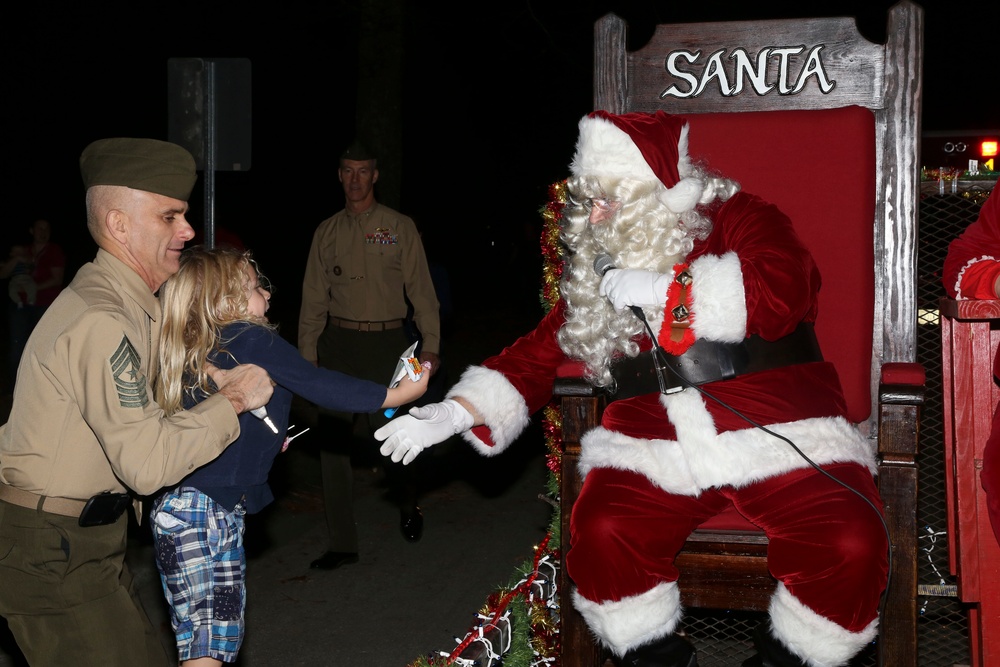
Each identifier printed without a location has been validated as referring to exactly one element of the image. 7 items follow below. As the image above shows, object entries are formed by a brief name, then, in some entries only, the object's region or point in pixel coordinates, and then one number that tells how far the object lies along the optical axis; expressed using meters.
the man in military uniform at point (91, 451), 2.64
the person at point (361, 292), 5.99
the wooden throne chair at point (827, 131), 3.78
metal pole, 5.45
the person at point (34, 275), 10.54
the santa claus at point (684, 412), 2.91
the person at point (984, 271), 3.08
